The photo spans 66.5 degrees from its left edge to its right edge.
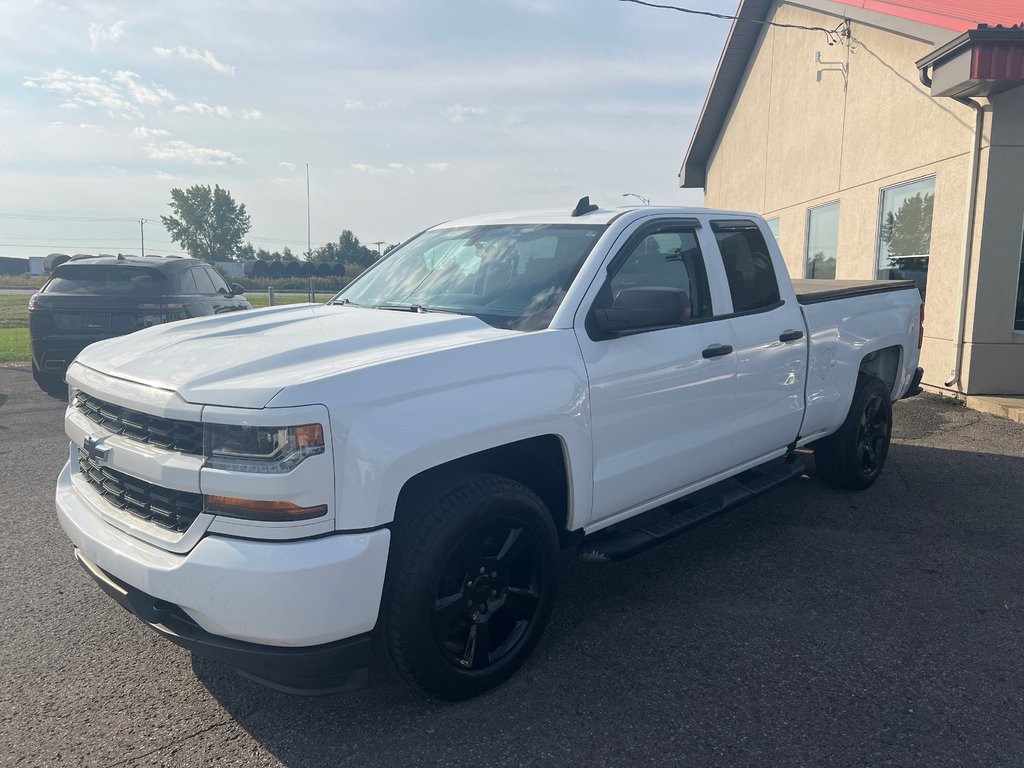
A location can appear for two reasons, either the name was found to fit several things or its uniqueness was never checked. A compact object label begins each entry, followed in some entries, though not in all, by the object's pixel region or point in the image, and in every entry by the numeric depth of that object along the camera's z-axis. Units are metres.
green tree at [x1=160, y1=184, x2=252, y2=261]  95.75
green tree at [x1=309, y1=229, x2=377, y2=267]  97.75
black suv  8.93
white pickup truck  2.52
